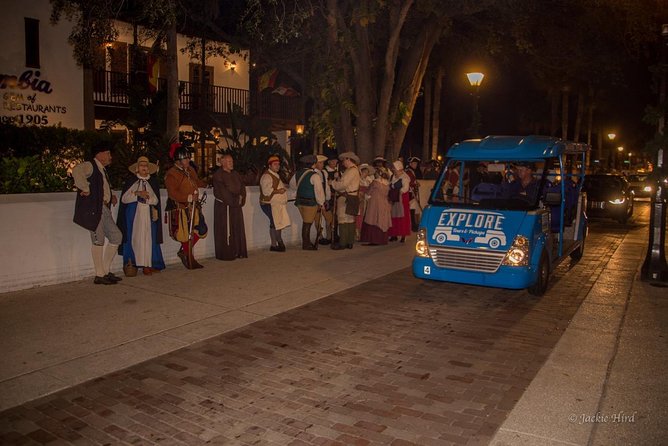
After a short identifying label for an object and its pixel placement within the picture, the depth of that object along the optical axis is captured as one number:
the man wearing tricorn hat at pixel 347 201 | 11.97
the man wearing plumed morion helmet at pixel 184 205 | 9.24
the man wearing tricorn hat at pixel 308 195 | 11.63
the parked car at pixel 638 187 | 31.45
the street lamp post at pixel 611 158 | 64.88
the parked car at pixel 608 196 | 18.45
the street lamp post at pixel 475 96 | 17.19
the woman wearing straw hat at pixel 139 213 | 8.58
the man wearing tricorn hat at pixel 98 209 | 7.84
